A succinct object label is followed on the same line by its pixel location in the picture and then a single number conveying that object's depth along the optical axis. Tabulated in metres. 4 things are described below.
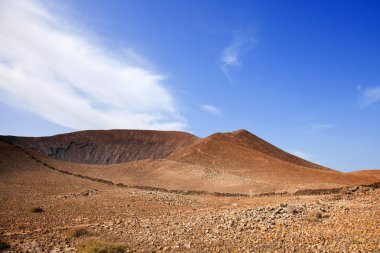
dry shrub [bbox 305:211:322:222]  13.12
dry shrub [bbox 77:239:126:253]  9.45
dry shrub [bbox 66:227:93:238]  12.03
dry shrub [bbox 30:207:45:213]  17.89
